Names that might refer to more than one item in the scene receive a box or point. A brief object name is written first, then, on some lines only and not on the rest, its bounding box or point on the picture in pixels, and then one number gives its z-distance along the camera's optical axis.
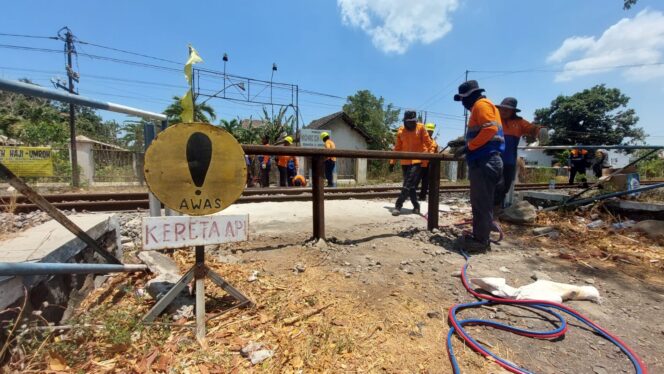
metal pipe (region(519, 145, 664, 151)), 4.34
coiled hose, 1.59
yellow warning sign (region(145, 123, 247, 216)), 1.73
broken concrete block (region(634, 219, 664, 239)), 4.15
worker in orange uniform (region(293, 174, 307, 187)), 9.92
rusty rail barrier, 2.88
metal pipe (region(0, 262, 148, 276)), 1.14
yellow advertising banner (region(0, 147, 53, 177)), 9.61
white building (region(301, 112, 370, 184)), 24.42
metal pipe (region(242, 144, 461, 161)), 2.83
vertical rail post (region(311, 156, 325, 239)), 3.24
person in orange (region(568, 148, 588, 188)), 11.88
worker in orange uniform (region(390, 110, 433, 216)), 5.51
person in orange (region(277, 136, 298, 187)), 10.16
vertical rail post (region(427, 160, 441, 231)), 4.13
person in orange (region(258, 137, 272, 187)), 10.88
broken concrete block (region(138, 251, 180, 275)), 2.41
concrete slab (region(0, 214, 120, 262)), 1.82
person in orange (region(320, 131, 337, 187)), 10.36
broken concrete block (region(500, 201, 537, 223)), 4.90
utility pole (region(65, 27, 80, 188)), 11.23
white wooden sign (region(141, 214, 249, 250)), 1.66
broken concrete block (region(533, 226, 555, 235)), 4.43
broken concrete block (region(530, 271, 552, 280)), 2.77
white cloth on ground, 2.28
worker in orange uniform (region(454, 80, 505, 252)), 3.29
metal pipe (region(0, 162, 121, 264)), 1.44
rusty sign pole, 1.70
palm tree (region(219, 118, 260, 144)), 19.00
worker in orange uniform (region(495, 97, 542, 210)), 4.76
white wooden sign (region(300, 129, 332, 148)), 15.03
